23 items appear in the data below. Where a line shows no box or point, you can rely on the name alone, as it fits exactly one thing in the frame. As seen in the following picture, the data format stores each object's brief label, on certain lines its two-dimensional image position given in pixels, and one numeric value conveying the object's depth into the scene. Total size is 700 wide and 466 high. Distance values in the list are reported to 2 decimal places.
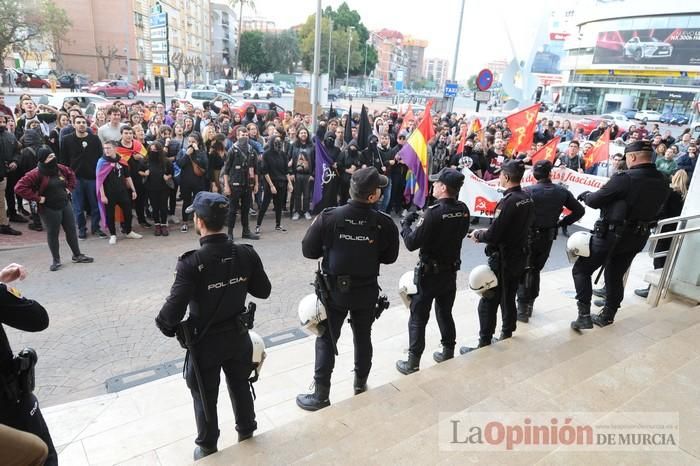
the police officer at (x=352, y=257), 3.42
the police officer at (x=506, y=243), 4.22
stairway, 2.68
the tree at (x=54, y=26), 38.43
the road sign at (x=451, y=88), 18.08
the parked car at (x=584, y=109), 57.19
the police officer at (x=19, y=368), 2.39
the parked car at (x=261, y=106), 19.55
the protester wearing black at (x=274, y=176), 8.58
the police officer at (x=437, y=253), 3.89
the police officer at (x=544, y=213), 4.93
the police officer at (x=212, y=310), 2.70
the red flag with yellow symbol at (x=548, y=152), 8.75
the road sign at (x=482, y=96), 15.02
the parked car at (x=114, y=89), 35.25
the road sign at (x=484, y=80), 14.46
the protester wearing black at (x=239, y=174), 7.88
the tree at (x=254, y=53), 72.62
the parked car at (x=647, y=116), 46.59
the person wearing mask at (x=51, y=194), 6.16
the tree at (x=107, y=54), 50.72
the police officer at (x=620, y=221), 4.57
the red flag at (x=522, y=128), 9.54
